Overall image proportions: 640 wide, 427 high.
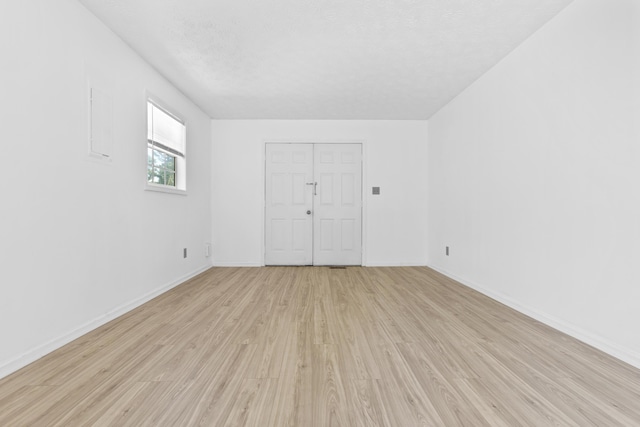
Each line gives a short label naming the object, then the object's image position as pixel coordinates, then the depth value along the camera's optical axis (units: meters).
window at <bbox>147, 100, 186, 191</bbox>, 3.25
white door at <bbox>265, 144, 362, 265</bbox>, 5.17
